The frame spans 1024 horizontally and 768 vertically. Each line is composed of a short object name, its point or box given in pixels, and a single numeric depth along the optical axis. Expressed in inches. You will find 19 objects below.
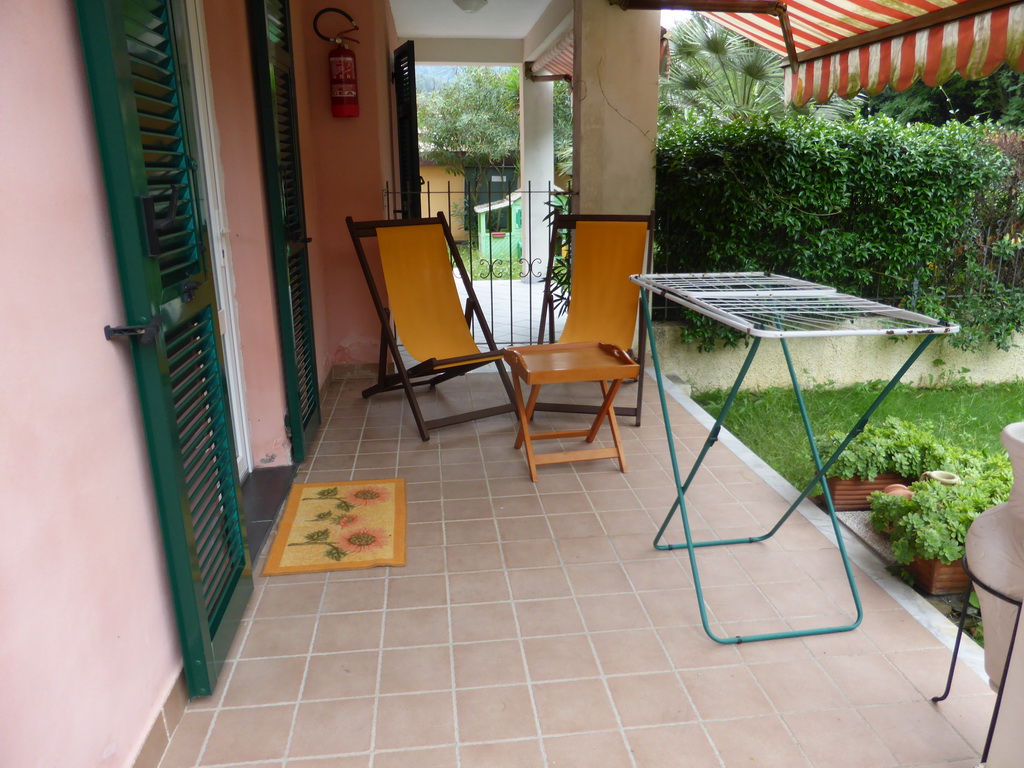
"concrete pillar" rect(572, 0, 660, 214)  200.7
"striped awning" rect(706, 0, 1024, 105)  146.5
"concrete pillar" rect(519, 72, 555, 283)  405.7
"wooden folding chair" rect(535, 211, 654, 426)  176.1
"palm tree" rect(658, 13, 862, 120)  456.1
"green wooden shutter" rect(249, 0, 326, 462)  134.0
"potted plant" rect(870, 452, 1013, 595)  104.4
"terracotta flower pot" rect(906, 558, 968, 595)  106.4
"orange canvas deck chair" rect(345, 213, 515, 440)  170.7
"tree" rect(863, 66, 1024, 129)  590.9
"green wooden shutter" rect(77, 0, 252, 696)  64.2
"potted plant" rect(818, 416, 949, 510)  134.6
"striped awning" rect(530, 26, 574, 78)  296.4
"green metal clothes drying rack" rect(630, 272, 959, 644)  79.8
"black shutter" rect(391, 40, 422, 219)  238.6
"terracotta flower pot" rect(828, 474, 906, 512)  136.2
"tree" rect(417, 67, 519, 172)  840.9
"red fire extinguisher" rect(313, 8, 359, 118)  185.2
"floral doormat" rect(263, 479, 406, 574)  112.6
